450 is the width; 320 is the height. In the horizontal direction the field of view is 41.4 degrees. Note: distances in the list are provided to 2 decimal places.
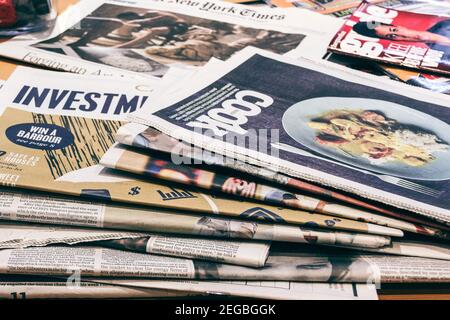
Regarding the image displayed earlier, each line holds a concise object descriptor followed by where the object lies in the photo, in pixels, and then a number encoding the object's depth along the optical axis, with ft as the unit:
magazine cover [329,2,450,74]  2.16
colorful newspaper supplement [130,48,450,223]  1.45
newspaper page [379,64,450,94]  2.01
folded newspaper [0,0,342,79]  2.19
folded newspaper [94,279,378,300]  1.36
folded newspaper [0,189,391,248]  1.39
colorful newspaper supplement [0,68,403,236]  1.43
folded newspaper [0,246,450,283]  1.38
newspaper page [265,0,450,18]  2.59
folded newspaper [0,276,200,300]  1.38
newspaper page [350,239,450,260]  1.39
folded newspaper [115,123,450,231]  1.41
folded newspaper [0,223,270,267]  1.39
